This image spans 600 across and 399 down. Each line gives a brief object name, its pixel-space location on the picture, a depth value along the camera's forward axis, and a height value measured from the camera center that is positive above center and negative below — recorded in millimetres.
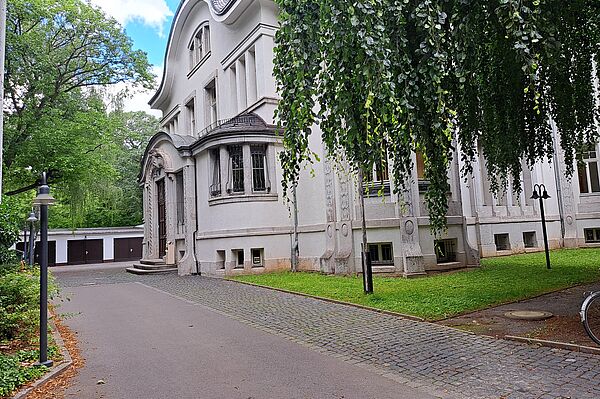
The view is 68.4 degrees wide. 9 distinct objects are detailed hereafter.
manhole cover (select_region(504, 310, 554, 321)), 7414 -1460
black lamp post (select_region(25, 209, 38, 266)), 16175 +485
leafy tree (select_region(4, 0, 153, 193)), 18453 +8006
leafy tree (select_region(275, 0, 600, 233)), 4246 +1867
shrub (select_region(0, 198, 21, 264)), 13000 +849
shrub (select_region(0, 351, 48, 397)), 4871 -1384
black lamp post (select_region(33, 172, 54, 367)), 5809 -98
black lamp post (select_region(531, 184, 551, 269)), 13480 +998
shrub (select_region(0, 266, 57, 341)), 6747 -780
